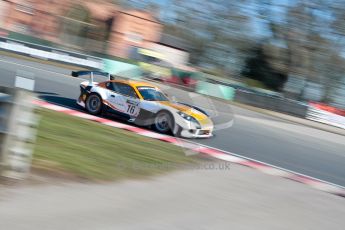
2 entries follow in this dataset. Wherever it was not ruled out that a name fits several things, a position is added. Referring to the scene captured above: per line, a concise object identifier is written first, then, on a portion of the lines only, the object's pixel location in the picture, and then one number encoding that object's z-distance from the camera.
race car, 11.20
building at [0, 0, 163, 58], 39.00
